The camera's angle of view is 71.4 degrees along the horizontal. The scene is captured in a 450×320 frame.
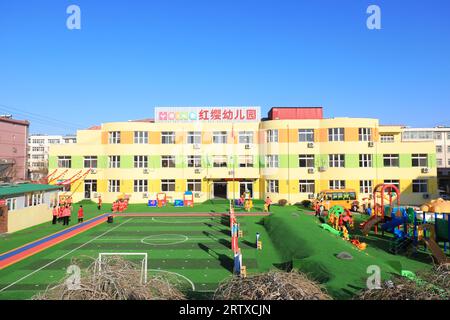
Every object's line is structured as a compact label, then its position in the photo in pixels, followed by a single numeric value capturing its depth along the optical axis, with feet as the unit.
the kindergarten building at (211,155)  132.77
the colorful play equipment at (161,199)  130.73
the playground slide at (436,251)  50.38
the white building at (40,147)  319.47
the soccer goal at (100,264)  23.62
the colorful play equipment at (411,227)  56.03
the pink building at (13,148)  189.86
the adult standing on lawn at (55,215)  89.22
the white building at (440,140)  210.18
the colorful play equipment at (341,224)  66.23
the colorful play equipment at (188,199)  129.95
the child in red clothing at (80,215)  90.12
